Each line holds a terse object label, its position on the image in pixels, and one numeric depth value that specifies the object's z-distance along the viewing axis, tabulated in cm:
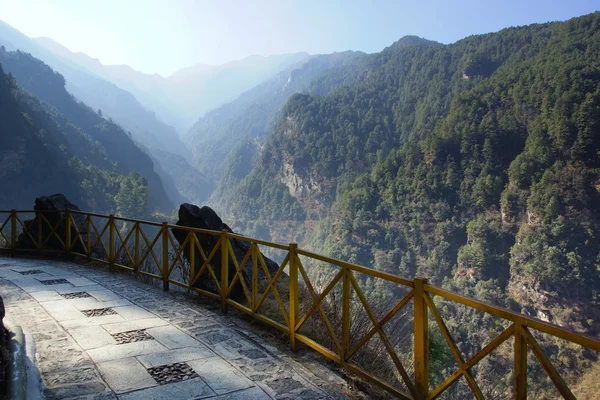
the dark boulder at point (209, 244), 633
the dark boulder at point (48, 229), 909
